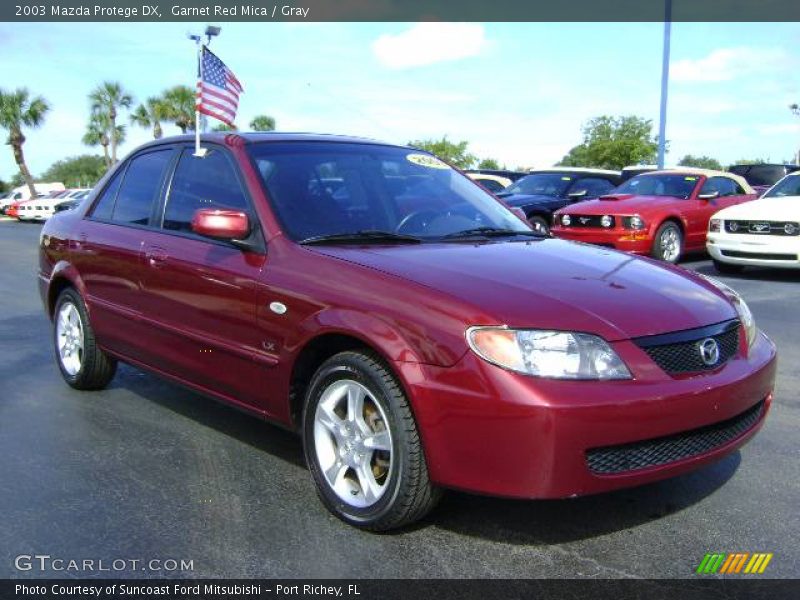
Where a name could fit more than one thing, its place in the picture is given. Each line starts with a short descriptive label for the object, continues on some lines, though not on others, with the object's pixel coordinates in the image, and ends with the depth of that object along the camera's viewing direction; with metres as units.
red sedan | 2.80
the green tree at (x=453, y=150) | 59.53
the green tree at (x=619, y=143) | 44.03
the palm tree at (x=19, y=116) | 49.97
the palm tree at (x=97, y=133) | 56.00
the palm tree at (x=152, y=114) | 50.04
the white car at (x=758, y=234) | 10.12
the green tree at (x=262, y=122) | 56.03
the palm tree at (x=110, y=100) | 53.47
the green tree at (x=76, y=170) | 101.15
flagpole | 4.36
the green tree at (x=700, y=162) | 53.66
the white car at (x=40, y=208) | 31.73
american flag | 6.51
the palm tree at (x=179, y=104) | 48.28
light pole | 21.91
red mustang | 11.75
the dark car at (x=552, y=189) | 13.80
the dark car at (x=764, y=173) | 18.95
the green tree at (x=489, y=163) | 60.41
